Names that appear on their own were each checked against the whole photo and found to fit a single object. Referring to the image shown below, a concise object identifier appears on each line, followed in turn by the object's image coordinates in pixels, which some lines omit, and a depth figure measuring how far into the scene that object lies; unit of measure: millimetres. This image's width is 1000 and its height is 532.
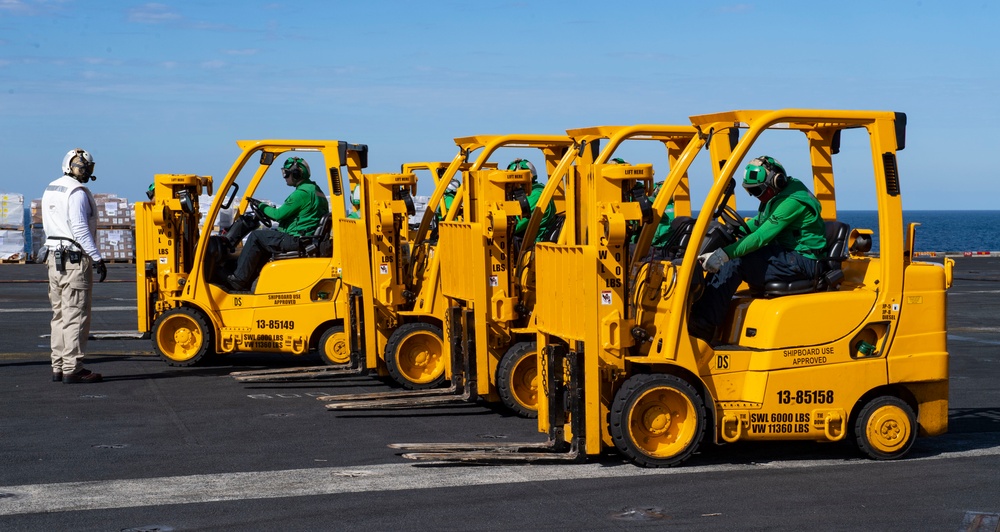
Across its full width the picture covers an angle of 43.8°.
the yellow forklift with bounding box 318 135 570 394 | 11234
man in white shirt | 11414
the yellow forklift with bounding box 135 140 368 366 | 12570
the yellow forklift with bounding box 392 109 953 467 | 7629
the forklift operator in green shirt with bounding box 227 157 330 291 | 12898
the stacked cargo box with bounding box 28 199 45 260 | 32719
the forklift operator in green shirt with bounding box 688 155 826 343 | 7953
